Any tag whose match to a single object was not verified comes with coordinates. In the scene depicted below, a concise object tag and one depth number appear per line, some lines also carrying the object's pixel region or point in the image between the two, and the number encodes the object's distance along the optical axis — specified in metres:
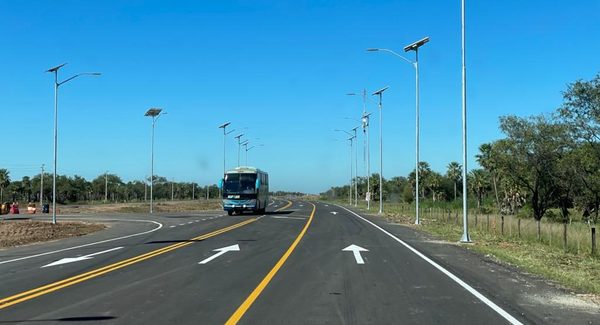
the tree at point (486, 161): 71.81
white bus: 43.97
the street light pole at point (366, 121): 66.74
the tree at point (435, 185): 110.81
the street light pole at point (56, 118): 33.94
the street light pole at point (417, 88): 33.56
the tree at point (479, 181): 89.00
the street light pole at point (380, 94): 51.86
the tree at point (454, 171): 108.94
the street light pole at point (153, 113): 56.08
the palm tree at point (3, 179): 101.89
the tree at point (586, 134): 39.78
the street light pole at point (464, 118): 22.38
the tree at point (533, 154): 52.38
